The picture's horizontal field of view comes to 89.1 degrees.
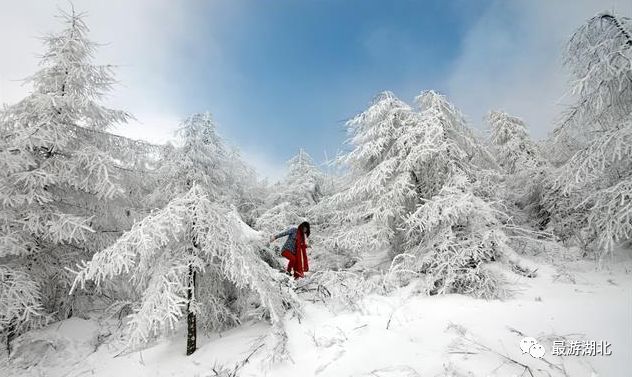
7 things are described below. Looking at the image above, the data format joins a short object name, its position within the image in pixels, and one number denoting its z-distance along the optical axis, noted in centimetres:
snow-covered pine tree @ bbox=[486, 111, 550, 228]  1329
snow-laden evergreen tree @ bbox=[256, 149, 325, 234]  1498
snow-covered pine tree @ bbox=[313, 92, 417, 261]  952
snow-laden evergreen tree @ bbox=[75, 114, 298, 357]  556
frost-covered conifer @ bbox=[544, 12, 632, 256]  645
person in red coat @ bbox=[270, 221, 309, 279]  955
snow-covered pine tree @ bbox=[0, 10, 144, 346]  729
